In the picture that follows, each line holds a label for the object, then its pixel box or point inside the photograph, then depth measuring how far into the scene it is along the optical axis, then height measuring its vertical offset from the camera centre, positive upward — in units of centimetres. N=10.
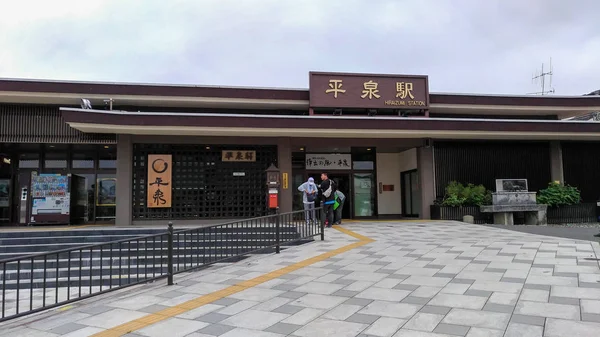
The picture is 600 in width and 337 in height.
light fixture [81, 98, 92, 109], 1364 +316
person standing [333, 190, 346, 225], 1312 -50
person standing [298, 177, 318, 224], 1224 +2
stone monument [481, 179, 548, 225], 1434 -48
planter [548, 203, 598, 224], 1505 -90
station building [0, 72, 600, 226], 1348 +184
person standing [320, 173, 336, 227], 1209 -11
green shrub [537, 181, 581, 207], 1506 -21
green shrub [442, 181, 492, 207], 1472 -20
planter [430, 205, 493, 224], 1469 -79
